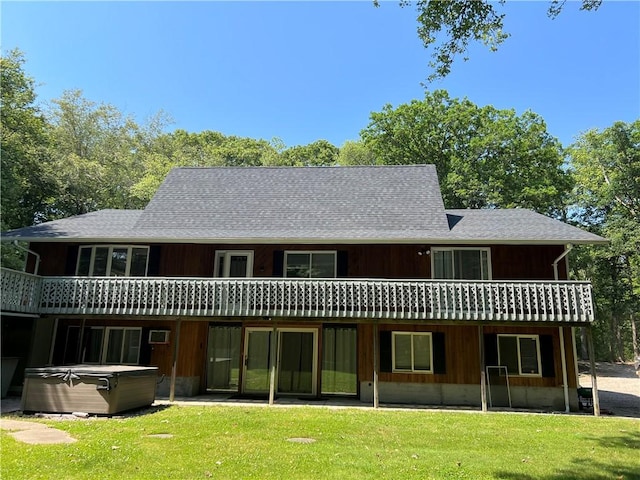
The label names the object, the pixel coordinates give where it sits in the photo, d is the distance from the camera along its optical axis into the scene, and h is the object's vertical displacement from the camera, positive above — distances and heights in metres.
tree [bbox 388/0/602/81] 7.97 +5.62
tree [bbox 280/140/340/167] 41.22 +16.30
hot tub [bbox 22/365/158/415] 10.54 -1.40
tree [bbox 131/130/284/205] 34.92 +15.66
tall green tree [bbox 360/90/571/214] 28.27 +12.46
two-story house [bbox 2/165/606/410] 13.59 +1.07
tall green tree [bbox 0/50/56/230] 22.69 +9.76
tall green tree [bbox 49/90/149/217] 28.50 +11.93
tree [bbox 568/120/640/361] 28.33 +9.11
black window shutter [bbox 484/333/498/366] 14.42 -0.29
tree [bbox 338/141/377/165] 37.62 +15.03
